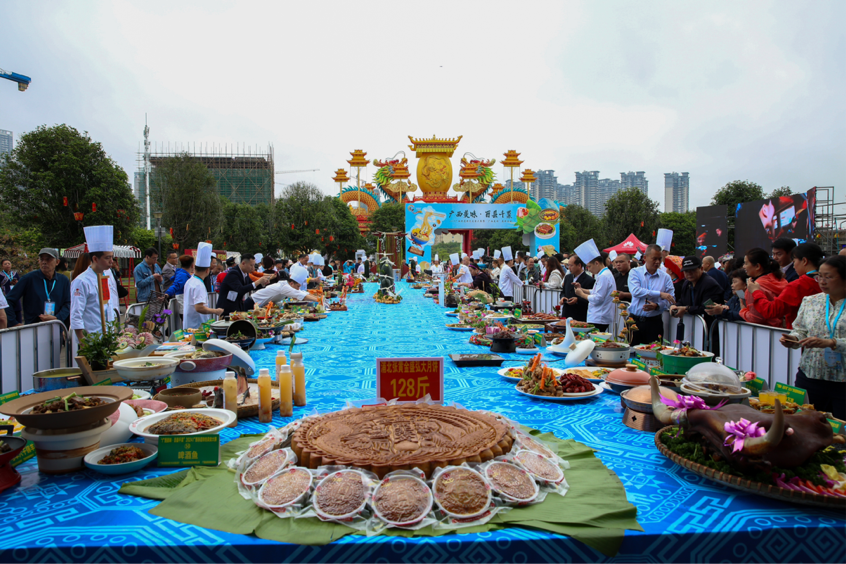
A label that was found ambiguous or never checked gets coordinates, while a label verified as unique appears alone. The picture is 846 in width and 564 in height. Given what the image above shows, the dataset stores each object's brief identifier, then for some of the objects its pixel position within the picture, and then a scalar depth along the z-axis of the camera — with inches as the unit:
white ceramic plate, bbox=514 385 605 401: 113.4
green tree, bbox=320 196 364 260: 1219.9
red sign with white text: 101.5
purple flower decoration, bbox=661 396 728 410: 77.0
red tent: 755.4
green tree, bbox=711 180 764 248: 1150.3
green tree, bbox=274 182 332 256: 1172.5
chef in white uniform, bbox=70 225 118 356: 165.5
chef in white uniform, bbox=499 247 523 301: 390.6
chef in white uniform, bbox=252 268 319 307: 260.4
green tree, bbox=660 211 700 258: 1493.6
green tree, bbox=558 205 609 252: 1526.8
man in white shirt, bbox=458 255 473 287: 484.4
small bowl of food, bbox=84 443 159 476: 74.3
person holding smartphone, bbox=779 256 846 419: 111.9
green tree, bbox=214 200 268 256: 1255.5
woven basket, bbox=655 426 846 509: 62.0
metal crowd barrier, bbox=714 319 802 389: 145.3
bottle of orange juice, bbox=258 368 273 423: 99.6
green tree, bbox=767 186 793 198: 1201.4
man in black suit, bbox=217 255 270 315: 247.9
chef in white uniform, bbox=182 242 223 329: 215.6
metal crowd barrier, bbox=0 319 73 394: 135.9
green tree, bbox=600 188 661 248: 1277.1
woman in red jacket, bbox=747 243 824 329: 151.1
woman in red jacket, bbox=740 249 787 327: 165.2
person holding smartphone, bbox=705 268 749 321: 218.0
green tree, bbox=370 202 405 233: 1412.4
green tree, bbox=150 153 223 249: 974.4
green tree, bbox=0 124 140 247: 641.6
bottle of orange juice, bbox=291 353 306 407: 109.2
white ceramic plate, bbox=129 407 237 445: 81.5
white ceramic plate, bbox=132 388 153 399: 105.2
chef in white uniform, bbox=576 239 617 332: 228.8
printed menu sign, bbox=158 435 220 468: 78.5
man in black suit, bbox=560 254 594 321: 271.9
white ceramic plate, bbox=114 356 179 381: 108.9
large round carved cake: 71.9
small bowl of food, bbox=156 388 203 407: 101.3
